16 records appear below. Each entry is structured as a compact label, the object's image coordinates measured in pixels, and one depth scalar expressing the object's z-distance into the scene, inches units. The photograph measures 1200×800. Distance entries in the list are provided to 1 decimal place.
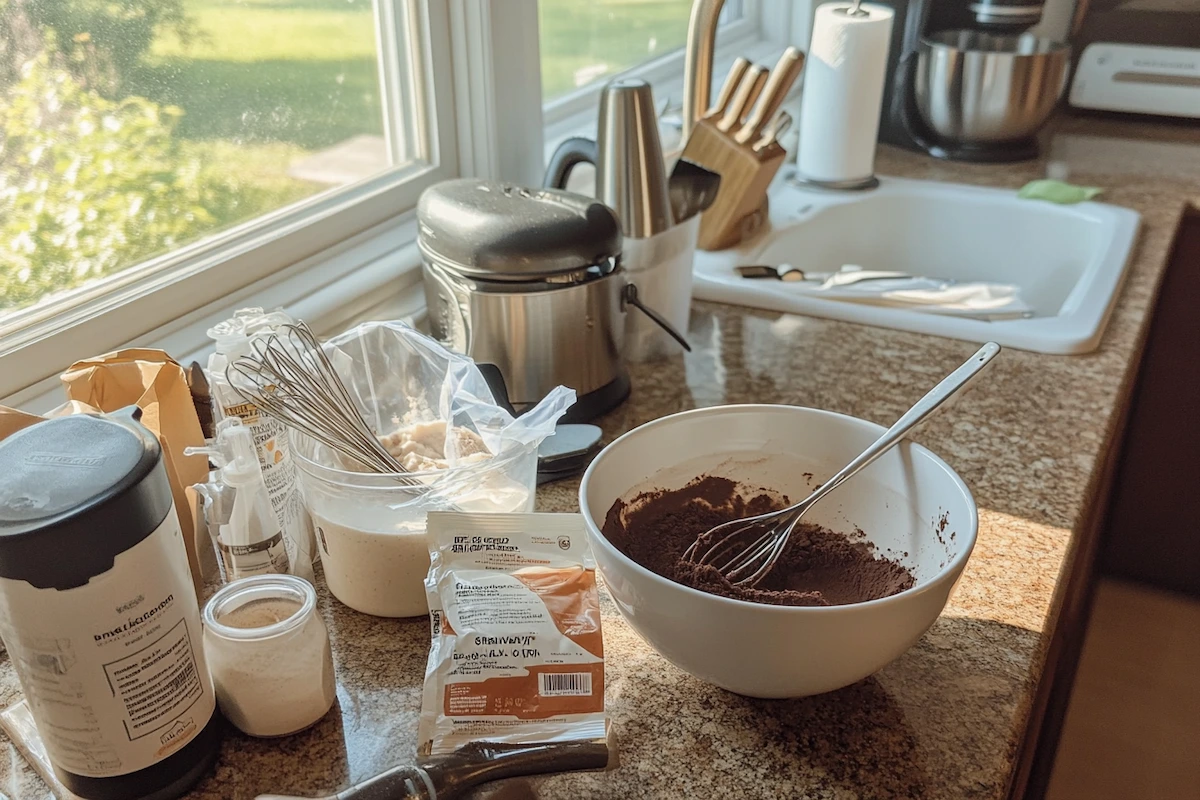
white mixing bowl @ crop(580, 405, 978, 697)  20.7
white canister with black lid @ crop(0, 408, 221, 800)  17.5
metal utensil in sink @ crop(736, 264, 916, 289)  49.8
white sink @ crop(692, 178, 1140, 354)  48.0
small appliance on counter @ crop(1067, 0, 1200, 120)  74.3
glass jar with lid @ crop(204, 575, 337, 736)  21.7
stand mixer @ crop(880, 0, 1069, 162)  64.6
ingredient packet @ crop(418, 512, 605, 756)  21.9
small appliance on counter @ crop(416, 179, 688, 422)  33.4
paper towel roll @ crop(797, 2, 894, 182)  56.5
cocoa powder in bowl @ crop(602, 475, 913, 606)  25.3
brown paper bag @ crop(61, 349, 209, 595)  26.3
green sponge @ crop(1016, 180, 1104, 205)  59.4
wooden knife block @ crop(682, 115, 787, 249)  50.9
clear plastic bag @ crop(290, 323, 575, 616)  25.3
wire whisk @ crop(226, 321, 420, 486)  25.6
